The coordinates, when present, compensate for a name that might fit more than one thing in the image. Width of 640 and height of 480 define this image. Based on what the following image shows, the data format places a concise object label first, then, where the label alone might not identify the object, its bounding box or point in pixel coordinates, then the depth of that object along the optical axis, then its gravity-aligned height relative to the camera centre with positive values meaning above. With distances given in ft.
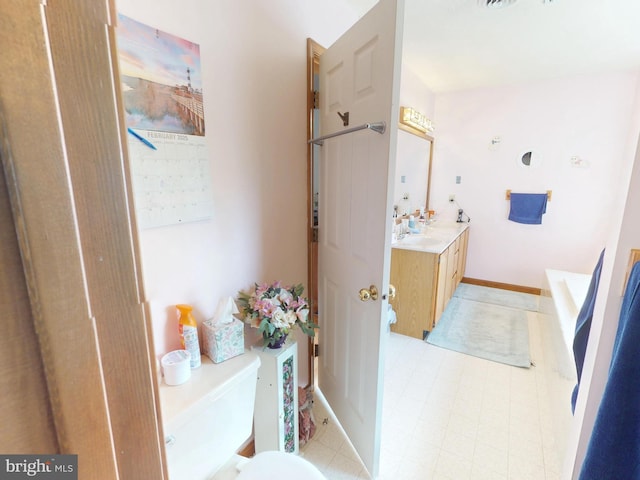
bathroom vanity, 8.52 -2.76
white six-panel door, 3.71 -0.44
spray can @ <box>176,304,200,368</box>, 3.58 -1.73
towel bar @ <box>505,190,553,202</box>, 11.61 -0.39
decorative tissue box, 3.78 -1.94
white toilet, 3.04 -2.63
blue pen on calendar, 3.02 +0.43
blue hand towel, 11.75 -0.86
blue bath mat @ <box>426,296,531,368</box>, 8.22 -4.42
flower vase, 4.33 -2.24
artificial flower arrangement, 4.16 -1.76
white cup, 3.35 -2.01
